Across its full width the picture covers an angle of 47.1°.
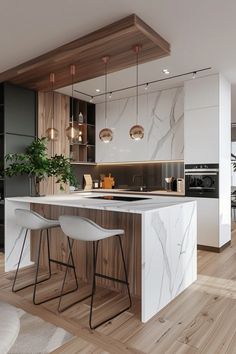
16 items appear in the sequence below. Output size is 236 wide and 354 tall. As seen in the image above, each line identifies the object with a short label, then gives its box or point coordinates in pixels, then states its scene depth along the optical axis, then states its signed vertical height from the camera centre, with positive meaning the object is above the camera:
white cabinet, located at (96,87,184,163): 4.74 +0.93
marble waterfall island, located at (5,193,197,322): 2.20 -0.65
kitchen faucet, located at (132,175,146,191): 5.65 -0.05
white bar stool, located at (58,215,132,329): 2.13 -0.44
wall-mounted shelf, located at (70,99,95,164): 5.52 +0.95
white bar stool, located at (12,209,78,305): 2.67 -0.45
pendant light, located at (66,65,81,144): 3.30 +0.54
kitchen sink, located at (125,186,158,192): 5.31 -0.25
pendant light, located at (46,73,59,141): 3.51 +0.55
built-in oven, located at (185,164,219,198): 4.08 -0.05
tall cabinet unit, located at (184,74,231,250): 4.05 +0.58
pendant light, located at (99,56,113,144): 3.45 +0.53
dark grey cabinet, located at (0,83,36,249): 4.12 +0.79
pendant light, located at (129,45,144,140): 3.23 +0.53
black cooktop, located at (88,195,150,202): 2.92 -0.25
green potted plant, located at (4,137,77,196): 3.67 +0.13
